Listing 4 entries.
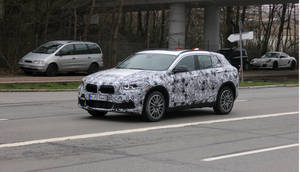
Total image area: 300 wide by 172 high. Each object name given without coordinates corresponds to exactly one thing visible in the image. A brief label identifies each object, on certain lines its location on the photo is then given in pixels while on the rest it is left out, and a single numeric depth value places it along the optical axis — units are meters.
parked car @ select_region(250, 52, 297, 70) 51.34
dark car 44.81
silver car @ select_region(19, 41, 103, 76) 31.05
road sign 31.17
